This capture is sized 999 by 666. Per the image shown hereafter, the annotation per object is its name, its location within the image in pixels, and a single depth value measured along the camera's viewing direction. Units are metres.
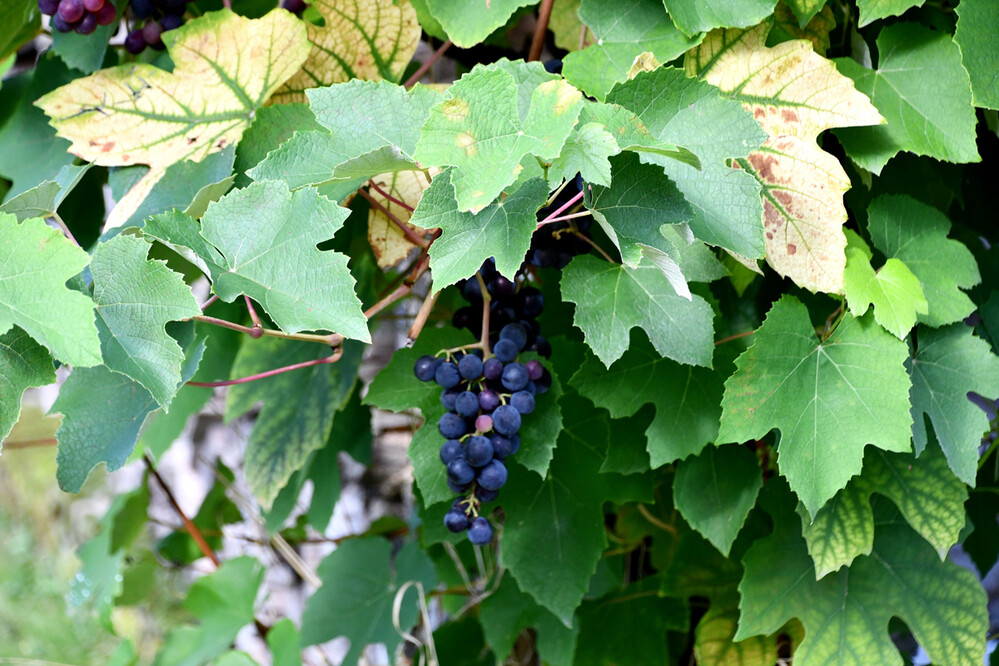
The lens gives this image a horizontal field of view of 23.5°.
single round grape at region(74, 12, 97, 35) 1.54
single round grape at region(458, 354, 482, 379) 1.47
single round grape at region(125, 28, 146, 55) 1.56
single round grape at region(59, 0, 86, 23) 1.53
